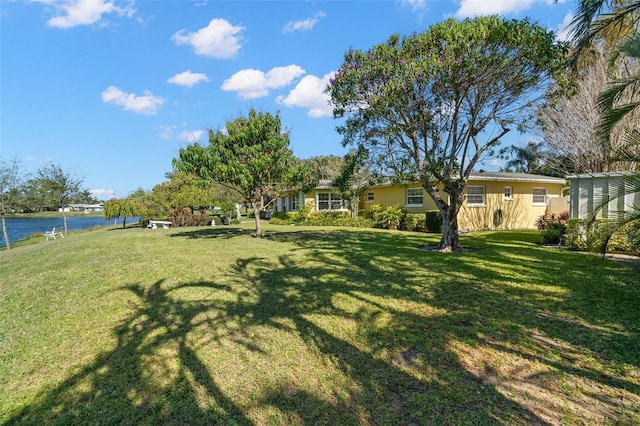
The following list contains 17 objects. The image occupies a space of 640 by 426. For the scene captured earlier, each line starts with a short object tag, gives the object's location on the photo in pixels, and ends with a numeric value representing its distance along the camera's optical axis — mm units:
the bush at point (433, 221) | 16266
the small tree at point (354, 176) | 10938
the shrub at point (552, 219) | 15220
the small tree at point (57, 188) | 23139
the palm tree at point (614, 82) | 4863
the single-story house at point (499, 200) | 17547
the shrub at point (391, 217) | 18672
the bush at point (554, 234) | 10852
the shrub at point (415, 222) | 17312
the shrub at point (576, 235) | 9688
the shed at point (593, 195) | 8977
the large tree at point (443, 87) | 7871
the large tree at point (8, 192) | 17722
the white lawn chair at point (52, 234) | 20406
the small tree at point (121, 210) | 24078
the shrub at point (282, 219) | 24752
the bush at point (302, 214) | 23922
